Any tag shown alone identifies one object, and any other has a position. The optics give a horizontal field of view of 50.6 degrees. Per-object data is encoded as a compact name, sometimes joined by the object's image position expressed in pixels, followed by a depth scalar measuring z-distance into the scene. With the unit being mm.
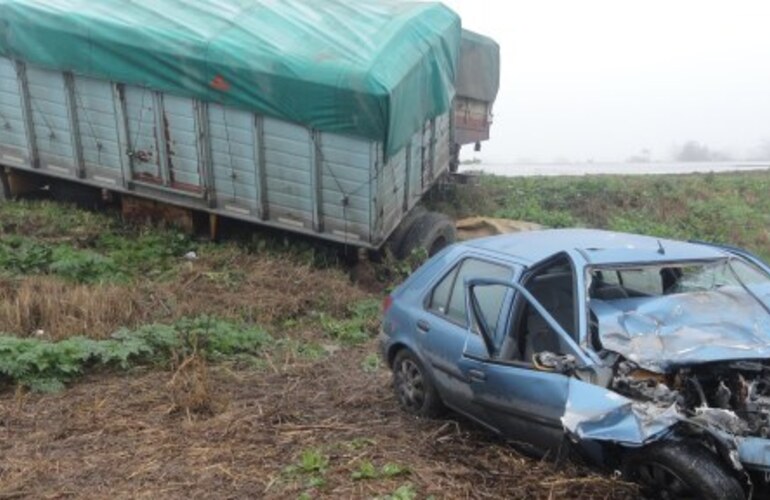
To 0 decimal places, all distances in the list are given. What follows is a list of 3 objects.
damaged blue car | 3967
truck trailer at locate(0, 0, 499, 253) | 9469
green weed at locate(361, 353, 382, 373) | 7180
